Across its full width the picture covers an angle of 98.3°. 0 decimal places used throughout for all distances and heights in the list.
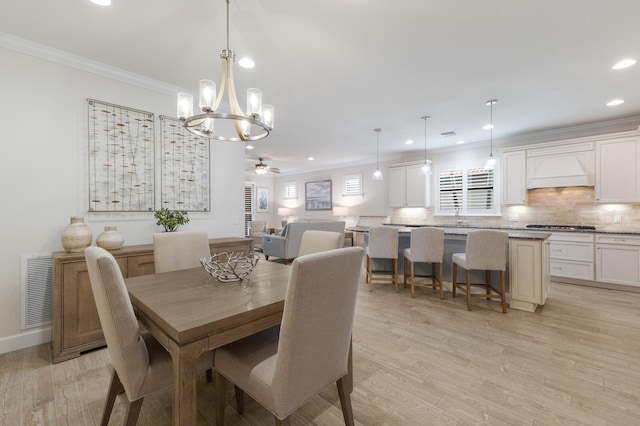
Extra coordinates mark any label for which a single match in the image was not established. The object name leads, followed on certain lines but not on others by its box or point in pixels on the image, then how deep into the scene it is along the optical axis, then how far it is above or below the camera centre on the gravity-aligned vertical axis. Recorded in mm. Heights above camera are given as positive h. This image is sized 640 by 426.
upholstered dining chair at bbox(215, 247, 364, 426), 1065 -582
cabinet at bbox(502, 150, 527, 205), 5055 +625
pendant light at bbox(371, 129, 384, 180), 5089 +1468
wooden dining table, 1099 -448
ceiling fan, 7001 +1134
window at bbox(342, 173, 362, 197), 7898 +810
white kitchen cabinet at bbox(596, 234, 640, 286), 4000 -715
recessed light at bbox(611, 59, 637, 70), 2690 +1455
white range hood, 4488 +730
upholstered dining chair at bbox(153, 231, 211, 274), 2232 -309
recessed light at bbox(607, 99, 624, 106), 3625 +1449
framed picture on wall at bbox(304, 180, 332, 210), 8633 +554
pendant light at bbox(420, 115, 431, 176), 4332 +1444
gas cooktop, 4484 -276
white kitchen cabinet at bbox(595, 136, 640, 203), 4129 +622
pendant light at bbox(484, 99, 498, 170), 3662 +1452
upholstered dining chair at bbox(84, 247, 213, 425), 1147 -553
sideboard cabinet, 2197 -770
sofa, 5996 -567
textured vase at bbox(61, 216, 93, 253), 2365 -190
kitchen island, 3244 -718
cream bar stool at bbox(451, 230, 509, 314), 3225 -502
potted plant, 3016 -61
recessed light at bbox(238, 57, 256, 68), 2660 +1480
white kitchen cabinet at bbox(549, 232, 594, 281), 4332 -711
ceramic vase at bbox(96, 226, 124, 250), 2545 -234
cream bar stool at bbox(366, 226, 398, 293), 4043 -486
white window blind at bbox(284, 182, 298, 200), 9492 +787
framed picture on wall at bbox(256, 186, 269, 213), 9602 +486
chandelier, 1729 +697
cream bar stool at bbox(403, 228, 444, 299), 3736 -485
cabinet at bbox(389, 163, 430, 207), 6258 +592
